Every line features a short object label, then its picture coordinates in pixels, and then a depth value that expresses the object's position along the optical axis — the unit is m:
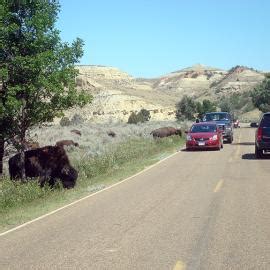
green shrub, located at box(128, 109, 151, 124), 81.32
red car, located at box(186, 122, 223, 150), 30.45
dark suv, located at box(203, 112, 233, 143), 36.73
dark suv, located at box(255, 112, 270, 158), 24.30
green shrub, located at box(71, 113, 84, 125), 73.74
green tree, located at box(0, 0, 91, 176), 16.44
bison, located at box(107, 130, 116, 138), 45.70
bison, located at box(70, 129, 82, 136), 45.54
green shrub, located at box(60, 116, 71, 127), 67.88
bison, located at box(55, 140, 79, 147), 31.46
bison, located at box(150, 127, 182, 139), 41.66
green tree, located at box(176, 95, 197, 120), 87.75
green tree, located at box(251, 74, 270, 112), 88.09
